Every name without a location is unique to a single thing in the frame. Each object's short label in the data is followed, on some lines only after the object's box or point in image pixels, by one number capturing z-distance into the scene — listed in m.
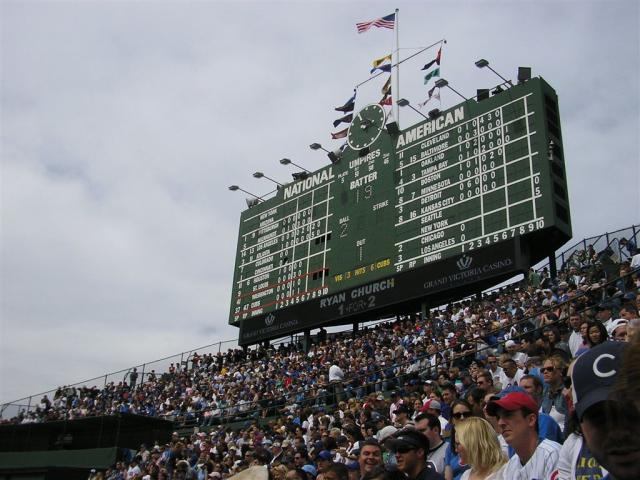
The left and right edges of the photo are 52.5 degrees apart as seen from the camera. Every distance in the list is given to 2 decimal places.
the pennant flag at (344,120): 24.72
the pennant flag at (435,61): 23.05
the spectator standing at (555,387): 5.45
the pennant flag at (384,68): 25.23
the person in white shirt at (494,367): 9.18
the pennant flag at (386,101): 23.50
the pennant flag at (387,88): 24.03
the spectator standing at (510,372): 7.94
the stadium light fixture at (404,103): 22.91
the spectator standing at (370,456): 5.37
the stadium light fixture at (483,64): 19.47
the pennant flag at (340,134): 24.53
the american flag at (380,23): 26.45
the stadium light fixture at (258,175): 27.88
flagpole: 23.15
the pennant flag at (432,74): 22.66
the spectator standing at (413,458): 4.48
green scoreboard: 17.80
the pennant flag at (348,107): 25.17
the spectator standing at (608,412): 1.33
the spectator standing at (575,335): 8.11
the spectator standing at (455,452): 5.22
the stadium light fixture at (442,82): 21.30
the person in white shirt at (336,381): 15.86
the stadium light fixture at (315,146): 25.45
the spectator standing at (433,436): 5.56
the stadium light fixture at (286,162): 26.20
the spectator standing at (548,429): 4.40
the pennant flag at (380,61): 25.47
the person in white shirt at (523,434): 3.76
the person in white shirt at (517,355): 9.34
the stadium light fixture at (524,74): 18.91
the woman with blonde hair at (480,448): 4.17
